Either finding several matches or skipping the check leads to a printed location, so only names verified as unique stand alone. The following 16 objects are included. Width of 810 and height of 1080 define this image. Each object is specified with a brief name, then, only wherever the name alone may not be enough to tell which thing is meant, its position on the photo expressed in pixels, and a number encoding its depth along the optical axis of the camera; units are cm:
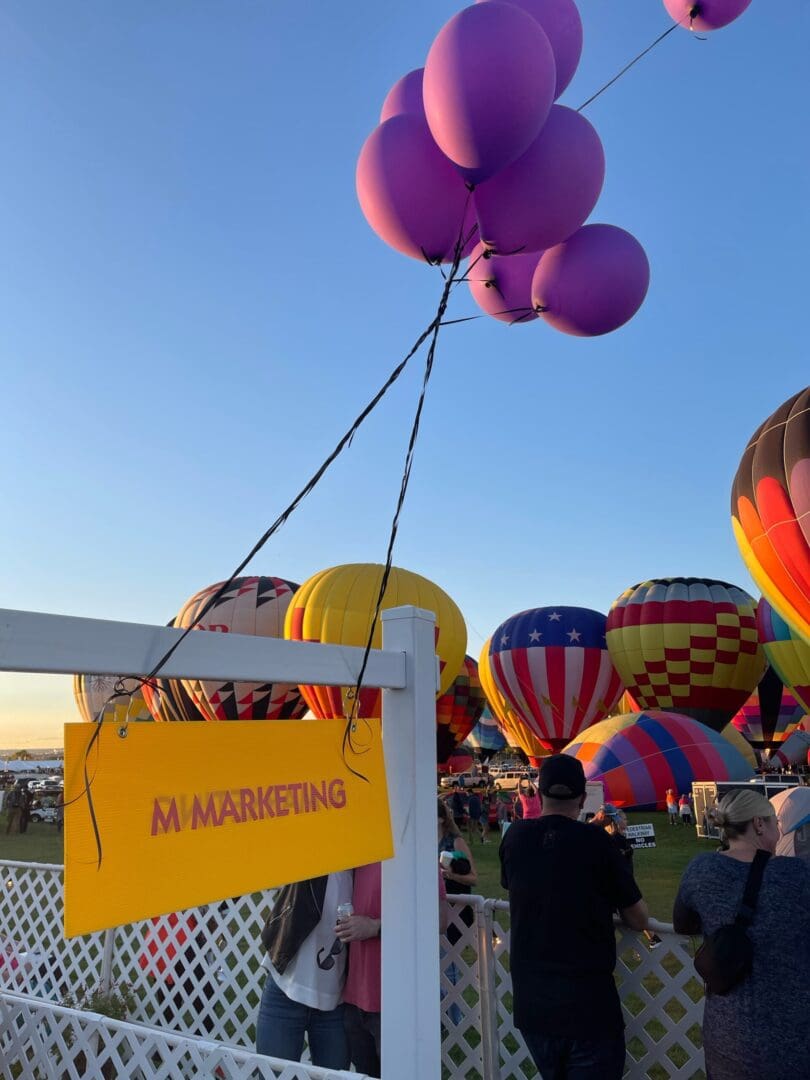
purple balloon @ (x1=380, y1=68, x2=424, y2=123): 324
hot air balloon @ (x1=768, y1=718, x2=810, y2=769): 3238
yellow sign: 146
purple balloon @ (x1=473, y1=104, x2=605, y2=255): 294
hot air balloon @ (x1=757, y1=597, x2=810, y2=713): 1883
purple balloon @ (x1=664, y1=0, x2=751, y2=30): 368
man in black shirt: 260
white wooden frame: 168
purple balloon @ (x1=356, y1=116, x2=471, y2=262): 305
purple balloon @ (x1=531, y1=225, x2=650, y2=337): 337
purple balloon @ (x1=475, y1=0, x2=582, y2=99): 319
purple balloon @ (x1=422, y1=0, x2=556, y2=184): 260
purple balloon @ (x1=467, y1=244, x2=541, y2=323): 372
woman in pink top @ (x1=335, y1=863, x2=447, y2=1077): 285
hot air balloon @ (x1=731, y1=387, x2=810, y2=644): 932
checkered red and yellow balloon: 2078
